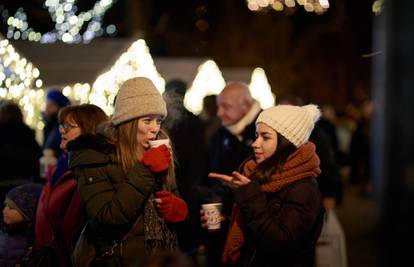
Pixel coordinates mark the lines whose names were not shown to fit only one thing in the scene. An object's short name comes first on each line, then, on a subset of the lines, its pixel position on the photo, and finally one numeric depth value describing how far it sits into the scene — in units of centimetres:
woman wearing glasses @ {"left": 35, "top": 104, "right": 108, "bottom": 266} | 516
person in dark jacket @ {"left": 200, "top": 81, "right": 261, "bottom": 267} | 748
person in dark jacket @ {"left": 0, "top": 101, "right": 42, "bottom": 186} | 787
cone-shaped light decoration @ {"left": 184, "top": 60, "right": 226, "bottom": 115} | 1672
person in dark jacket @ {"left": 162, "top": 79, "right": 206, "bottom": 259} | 586
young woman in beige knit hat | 438
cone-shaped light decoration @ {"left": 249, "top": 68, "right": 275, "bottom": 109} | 1739
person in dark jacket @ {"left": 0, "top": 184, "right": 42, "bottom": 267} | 577
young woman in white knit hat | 438
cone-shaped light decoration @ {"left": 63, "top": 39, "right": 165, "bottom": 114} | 929
